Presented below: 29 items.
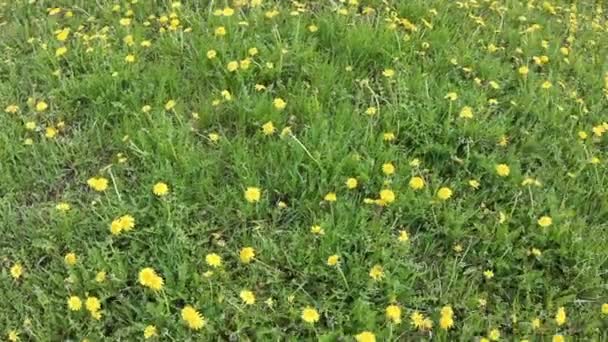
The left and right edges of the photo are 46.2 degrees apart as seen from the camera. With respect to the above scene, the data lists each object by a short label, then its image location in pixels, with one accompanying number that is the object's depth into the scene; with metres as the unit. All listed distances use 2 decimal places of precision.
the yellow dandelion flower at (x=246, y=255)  2.96
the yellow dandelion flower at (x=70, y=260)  2.96
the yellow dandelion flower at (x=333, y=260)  2.92
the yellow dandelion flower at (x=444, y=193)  3.16
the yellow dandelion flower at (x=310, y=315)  2.74
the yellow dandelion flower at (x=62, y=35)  4.05
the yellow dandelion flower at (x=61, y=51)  3.92
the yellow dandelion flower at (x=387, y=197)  3.12
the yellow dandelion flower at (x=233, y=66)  3.71
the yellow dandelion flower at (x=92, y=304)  2.80
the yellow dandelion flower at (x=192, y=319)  2.72
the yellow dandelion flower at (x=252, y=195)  3.13
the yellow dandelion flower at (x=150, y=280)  2.78
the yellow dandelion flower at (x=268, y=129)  3.45
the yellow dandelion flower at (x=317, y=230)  3.02
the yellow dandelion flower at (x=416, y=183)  3.18
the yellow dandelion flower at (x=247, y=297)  2.81
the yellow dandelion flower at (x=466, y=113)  3.49
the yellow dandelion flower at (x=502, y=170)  3.31
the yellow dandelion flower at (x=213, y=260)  2.91
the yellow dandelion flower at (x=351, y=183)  3.21
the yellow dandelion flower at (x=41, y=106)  3.62
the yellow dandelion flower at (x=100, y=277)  2.86
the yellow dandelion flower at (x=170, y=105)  3.57
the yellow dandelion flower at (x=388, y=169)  3.25
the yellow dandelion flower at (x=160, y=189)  3.10
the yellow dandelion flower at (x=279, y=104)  3.54
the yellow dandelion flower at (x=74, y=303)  2.80
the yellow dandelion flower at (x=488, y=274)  2.98
